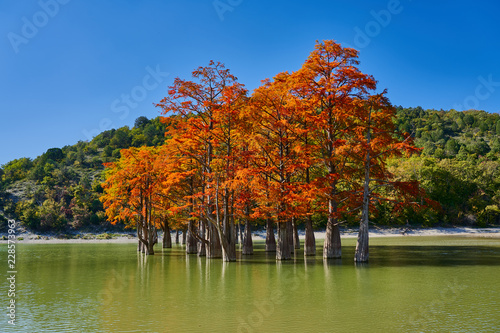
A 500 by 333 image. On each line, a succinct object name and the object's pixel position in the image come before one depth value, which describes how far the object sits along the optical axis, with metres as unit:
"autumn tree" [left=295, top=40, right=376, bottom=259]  30.39
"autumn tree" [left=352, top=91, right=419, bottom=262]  29.16
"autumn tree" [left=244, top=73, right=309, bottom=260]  30.39
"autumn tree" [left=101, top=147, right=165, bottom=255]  39.94
